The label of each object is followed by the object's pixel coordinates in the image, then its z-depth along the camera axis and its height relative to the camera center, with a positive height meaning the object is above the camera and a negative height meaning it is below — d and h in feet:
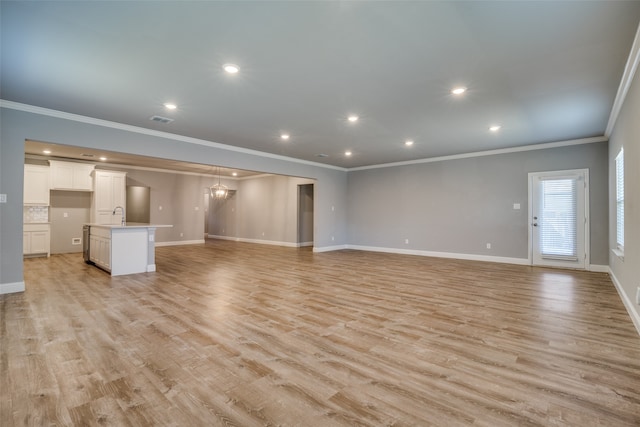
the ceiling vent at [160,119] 15.93 +5.27
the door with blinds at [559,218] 20.29 +0.02
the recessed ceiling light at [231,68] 10.36 +5.23
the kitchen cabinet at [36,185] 24.90 +2.57
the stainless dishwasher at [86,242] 22.61 -2.00
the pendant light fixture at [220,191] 28.40 +2.43
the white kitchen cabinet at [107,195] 28.35 +2.03
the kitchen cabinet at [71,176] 26.32 +3.65
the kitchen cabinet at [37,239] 24.50 -1.90
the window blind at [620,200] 13.11 +0.86
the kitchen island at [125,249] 18.43 -2.06
